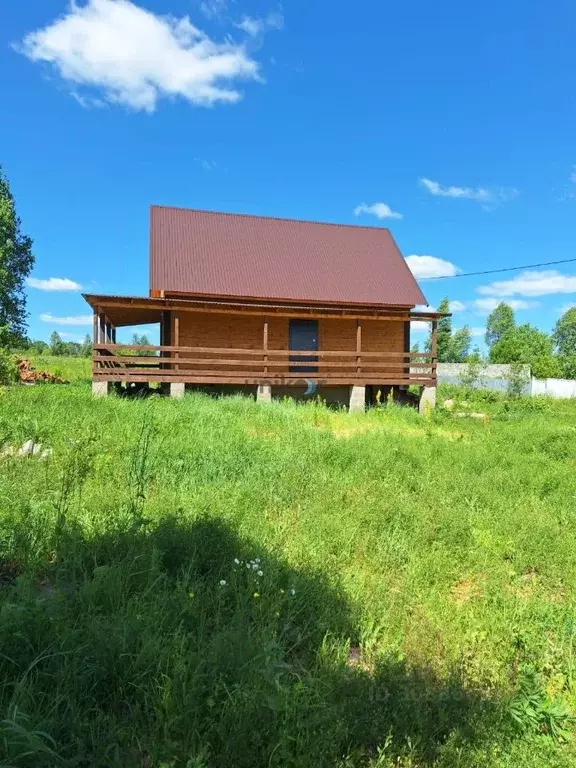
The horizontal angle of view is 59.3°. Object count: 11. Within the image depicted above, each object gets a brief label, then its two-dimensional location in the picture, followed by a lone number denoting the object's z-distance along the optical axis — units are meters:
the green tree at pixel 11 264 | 23.81
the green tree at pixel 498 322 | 81.69
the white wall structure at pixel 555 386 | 32.84
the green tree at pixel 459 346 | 63.34
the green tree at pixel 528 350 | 40.81
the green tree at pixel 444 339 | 58.99
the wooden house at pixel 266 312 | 13.91
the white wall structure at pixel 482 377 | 25.96
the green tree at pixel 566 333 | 73.19
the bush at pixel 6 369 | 12.59
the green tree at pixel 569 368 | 44.72
